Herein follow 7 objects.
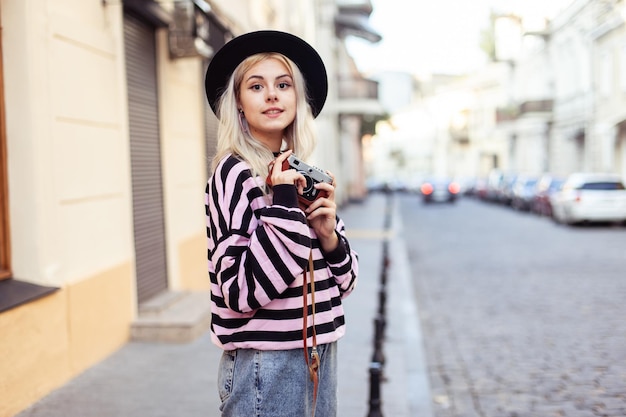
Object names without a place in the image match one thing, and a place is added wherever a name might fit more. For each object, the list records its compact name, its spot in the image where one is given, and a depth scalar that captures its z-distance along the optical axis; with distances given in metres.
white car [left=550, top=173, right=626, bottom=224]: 19.88
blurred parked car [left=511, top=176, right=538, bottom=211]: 28.95
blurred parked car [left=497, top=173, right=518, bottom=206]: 32.94
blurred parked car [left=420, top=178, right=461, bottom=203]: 37.52
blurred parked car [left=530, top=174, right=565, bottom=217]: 24.56
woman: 2.10
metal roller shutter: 6.89
